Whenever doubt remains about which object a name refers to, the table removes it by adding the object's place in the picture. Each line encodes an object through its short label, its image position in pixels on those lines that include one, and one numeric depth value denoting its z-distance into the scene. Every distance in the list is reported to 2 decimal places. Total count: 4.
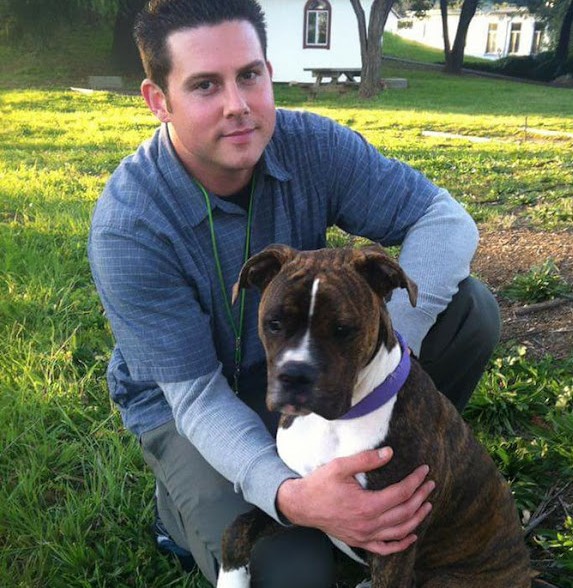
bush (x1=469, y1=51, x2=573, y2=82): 34.12
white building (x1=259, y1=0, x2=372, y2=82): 27.47
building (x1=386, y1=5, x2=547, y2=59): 56.09
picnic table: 23.94
